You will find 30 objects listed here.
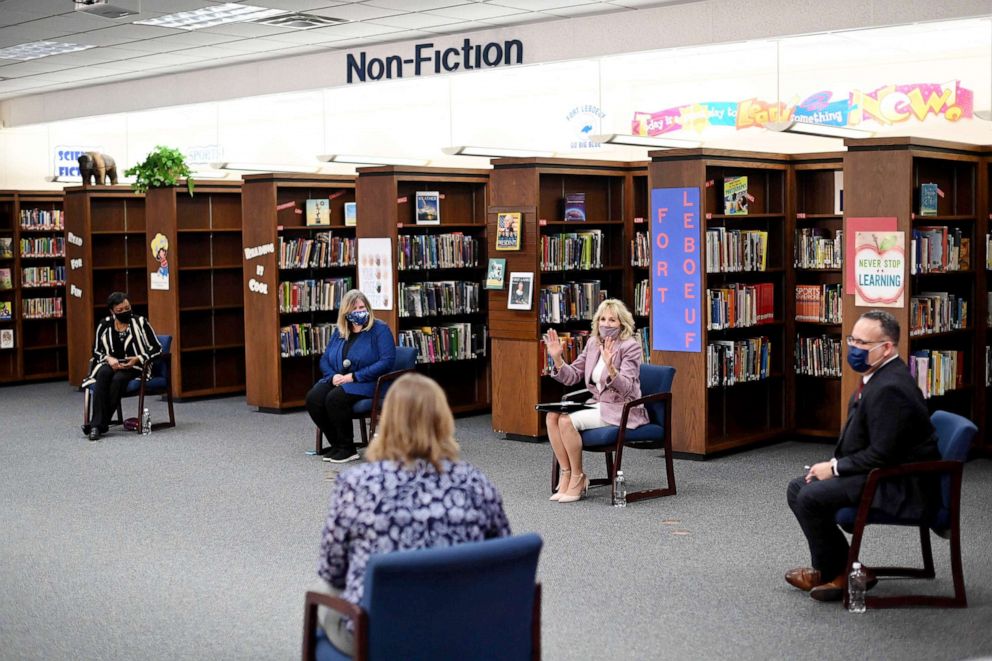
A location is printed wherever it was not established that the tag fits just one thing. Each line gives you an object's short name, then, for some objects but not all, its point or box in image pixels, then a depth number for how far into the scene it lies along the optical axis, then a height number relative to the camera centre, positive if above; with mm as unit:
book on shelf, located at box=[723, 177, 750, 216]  8984 +583
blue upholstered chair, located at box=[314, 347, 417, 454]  9117 -863
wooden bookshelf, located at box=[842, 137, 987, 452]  8031 +437
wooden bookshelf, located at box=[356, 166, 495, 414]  10445 +475
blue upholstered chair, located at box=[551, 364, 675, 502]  7453 -968
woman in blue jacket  9109 -685
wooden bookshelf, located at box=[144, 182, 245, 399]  12312 -52
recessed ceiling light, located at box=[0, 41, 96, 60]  13062 +2580
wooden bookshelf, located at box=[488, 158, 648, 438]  9492 +265
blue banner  8609 +40
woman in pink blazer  7500 -662
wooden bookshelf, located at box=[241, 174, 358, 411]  11344 +60
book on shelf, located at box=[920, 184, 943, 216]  8477 +509
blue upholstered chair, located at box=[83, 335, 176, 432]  10367 -854
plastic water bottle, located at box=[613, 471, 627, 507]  7434 -1324
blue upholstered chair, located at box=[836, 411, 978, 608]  5156 -1028
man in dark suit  5184 -776
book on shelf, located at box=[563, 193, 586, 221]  9883 +574
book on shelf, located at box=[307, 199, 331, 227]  11625 +650
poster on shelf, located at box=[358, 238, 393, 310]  10422 +75
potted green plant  12008 +1125
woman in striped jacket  10305 -605
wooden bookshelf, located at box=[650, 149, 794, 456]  8672 -443
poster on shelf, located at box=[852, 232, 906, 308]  8016 +20
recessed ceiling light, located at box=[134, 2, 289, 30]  11031 +2491
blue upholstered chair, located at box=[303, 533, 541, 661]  3266 -890
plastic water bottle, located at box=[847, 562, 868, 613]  5297 -1376
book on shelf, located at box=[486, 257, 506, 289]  9547 +38
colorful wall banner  9438 +1368
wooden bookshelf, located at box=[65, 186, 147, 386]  13117 +308
